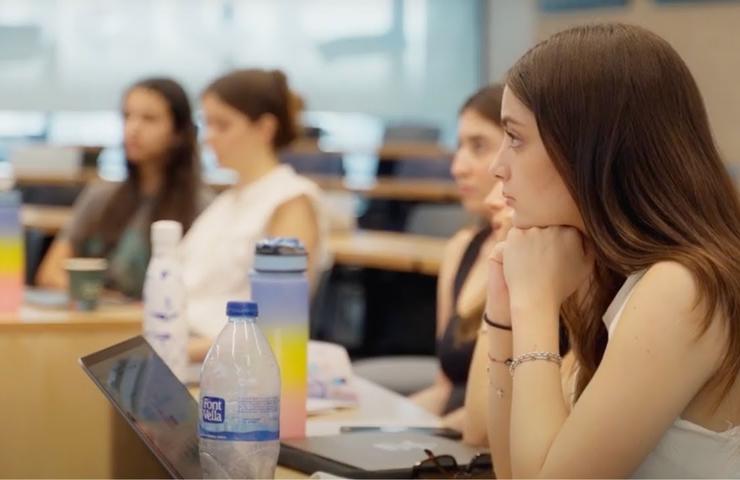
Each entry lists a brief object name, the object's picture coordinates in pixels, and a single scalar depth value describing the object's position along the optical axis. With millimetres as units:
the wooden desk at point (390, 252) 4730
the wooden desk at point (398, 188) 6773
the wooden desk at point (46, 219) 5797
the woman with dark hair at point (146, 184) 3840
